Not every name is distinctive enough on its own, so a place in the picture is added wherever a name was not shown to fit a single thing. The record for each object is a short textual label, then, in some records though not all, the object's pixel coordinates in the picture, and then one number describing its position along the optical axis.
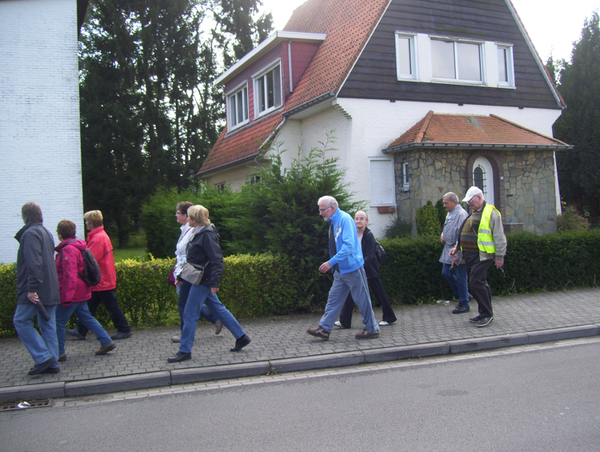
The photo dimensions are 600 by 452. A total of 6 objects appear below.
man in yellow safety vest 7.69
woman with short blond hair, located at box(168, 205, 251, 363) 6.37
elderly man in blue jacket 6.91
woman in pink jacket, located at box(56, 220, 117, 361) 6.38
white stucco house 15.48
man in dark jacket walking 5.76
